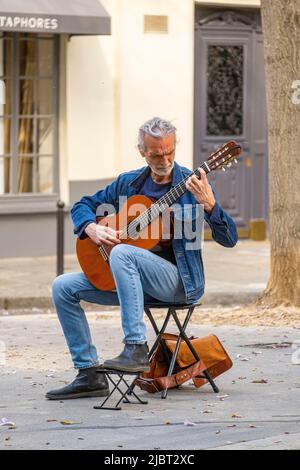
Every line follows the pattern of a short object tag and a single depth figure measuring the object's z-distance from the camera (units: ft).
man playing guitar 35.82
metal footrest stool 35.70
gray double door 86.69
